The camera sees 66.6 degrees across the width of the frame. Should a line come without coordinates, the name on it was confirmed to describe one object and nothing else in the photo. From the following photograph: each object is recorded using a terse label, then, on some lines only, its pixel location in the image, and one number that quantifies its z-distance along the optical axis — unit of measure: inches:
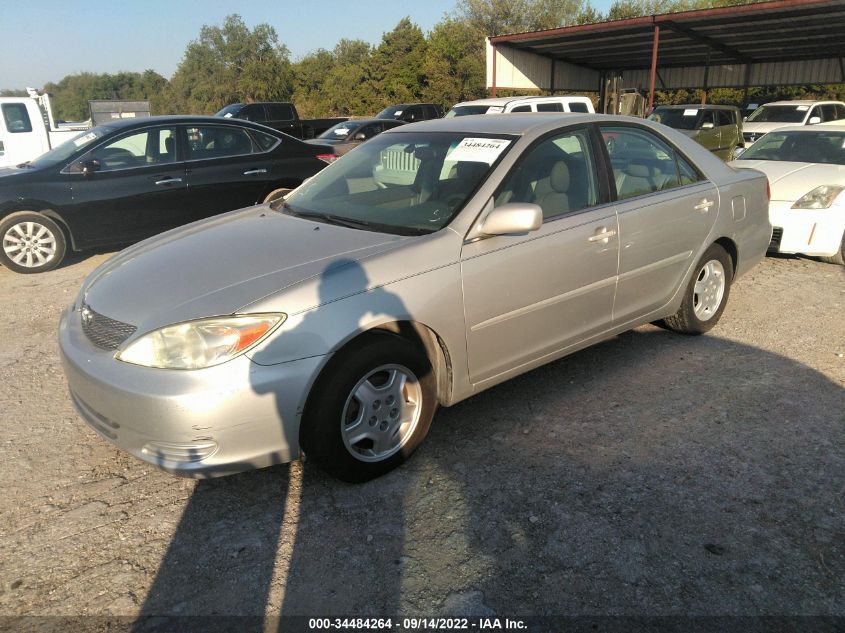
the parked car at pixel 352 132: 594.4
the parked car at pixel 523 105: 458.3
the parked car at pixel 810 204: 248.1
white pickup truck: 479.8
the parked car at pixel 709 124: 577.3
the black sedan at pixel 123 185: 269.6
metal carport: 619.5
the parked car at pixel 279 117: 697.0
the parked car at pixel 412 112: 759.1
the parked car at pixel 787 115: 621.9
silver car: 99.8
